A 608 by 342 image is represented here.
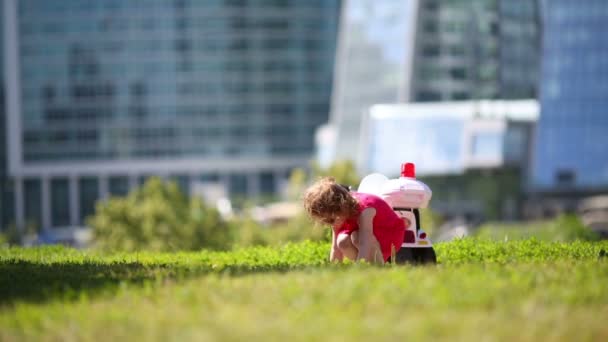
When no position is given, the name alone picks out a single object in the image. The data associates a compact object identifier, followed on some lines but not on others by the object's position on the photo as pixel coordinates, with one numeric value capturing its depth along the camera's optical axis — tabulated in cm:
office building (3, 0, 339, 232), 13675
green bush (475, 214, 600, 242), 3601
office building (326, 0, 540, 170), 10581
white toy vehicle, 1412
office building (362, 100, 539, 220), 9744
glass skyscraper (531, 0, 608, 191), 9425
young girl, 1320
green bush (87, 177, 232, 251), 6794
